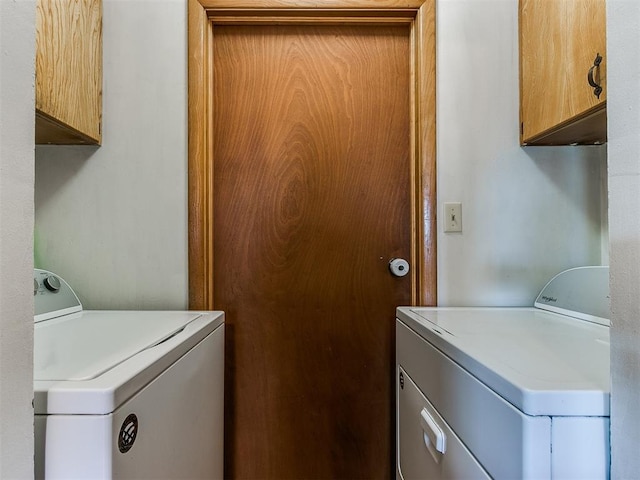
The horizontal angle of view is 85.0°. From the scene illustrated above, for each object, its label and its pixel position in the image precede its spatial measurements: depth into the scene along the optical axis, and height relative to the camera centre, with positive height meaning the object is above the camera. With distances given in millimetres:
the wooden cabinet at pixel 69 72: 961 +518
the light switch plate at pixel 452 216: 1277 +88
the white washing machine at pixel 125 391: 505 -260
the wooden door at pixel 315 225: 1317 +59
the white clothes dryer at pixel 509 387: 499 -254
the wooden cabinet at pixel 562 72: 905 +493
